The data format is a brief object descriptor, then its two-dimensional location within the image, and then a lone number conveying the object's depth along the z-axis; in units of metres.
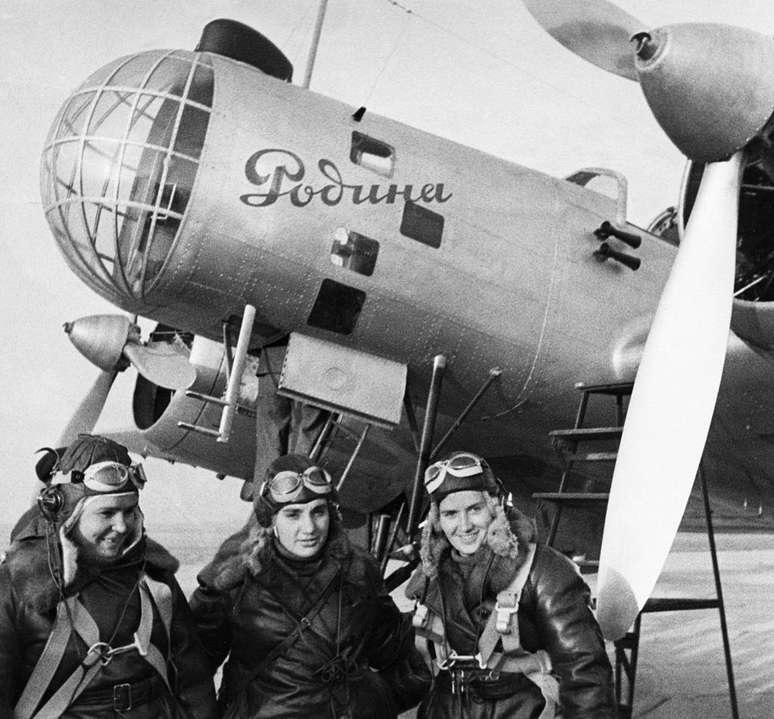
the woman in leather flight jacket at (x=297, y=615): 3.07
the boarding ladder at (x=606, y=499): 4.76
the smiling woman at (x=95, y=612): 2.70
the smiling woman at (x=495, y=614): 2.81
